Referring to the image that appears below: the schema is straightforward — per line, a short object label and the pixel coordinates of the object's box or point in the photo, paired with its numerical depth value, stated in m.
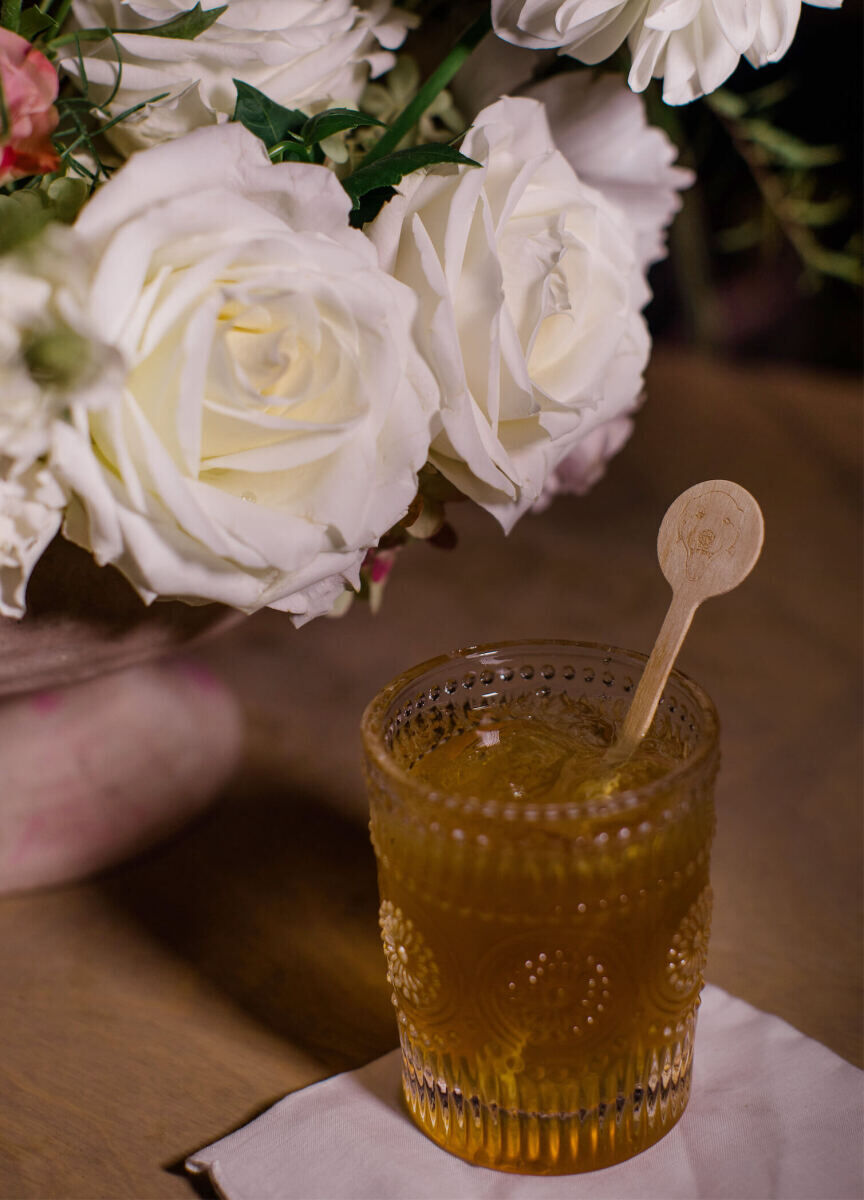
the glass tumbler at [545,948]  0.34
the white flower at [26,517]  0.32
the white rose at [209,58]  0.37
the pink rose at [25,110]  0.30
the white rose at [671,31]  0.37
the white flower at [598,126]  0.47
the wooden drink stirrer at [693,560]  0.38
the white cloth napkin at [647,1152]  0.37
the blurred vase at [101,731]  0.43
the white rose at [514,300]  0.36
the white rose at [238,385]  0.31
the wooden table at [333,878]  0.42
